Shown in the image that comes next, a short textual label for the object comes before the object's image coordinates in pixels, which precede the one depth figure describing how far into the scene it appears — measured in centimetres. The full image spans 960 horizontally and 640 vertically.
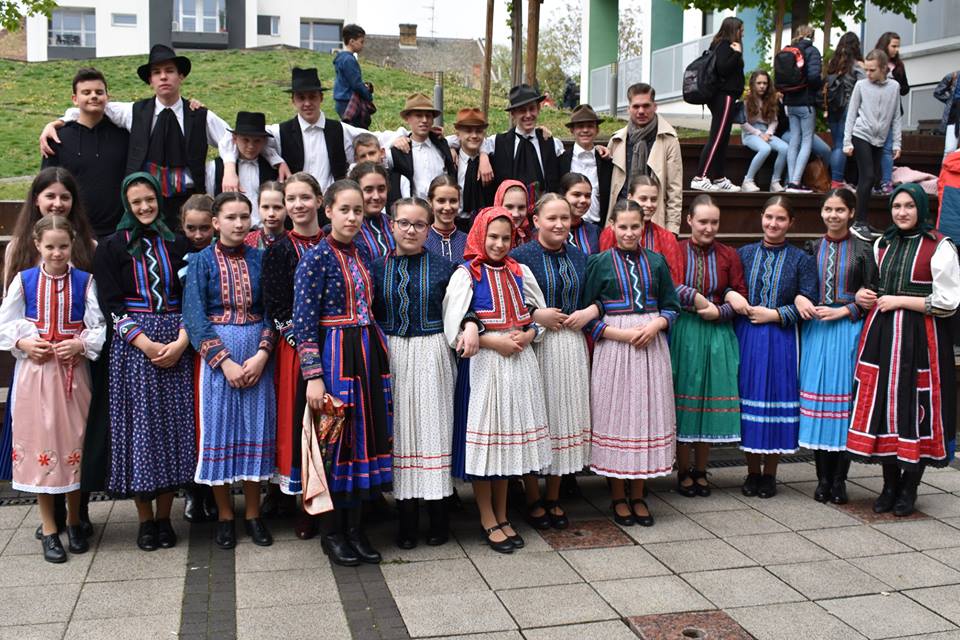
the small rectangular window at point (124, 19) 4684
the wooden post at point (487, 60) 1334
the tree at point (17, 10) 1587
